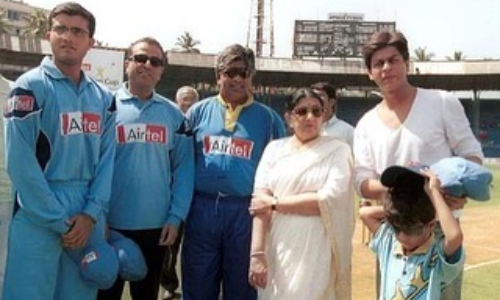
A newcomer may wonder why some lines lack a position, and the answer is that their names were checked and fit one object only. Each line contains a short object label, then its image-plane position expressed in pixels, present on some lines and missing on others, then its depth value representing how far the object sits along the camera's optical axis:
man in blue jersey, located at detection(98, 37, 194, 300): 3.66
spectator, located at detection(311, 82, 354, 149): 5.15
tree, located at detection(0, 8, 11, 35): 52.13
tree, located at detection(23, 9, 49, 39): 56.18
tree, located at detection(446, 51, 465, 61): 63.48
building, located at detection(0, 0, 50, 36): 77.64
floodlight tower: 45.97
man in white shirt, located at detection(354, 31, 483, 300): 2.99
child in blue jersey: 2.69
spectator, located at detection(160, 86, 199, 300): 5.70
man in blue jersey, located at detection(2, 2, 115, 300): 3.06
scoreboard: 44.44
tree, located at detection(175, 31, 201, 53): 66.38
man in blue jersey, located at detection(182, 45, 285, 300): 3.76
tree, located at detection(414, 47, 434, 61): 64.10
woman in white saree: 3.26
